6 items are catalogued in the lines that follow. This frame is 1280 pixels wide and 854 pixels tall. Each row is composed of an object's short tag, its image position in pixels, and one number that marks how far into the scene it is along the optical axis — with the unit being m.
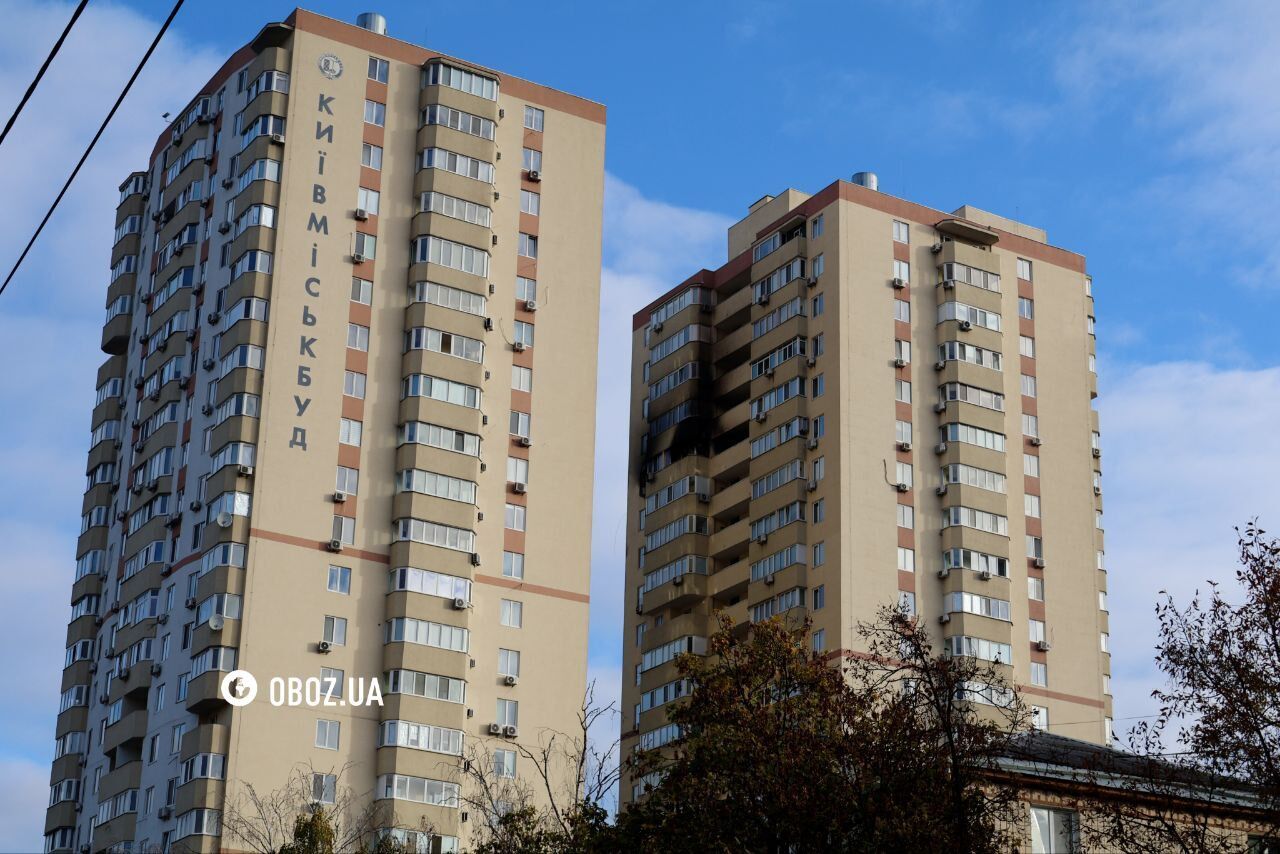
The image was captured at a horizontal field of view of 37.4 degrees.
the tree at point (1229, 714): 32.28
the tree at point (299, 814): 74.00
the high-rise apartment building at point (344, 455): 78.56
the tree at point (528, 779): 79.12
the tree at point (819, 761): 36.25
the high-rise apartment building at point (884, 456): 95.31
